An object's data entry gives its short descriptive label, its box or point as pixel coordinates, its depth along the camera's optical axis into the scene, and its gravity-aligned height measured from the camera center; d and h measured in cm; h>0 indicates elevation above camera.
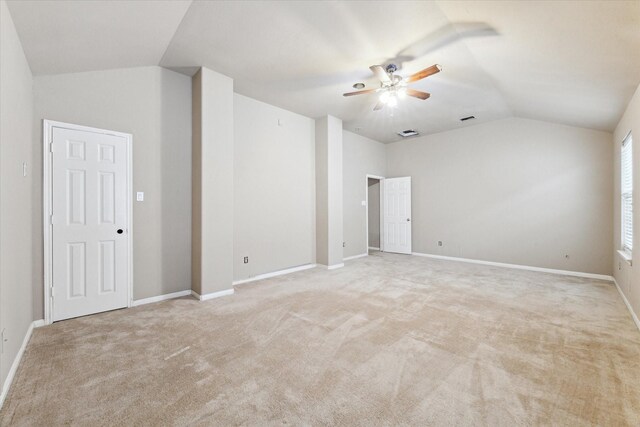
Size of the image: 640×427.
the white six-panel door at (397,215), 755 -6
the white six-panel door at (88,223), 314 -10
